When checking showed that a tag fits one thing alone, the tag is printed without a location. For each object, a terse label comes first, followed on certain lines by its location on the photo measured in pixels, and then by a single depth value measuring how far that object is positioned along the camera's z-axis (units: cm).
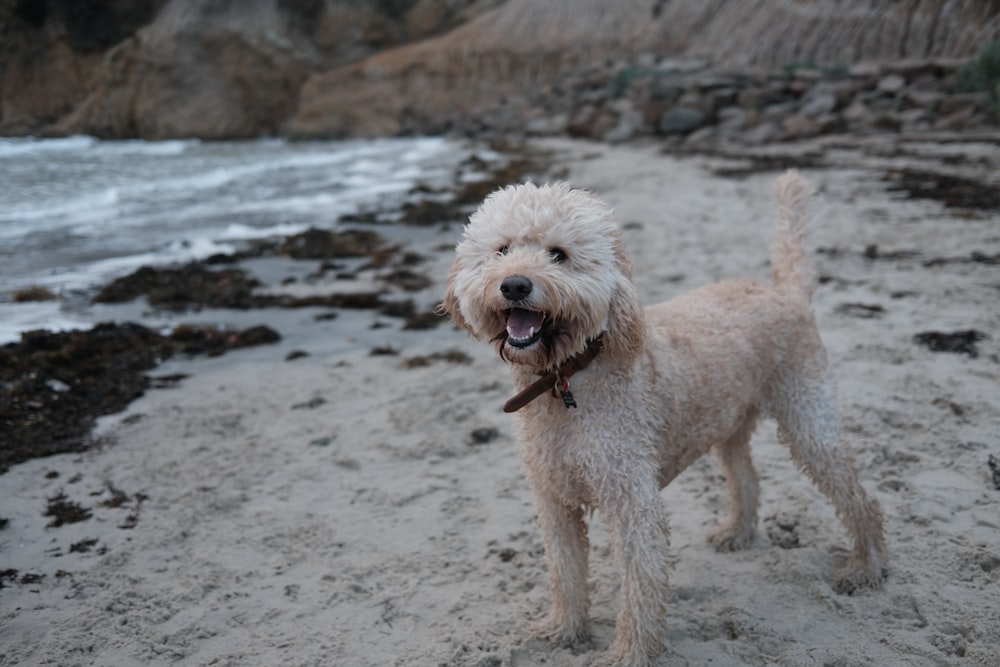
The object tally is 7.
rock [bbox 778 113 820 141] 1573
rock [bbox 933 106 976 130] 1328
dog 264
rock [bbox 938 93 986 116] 1359
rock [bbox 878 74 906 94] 1603
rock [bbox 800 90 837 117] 1656
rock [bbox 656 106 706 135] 1869
